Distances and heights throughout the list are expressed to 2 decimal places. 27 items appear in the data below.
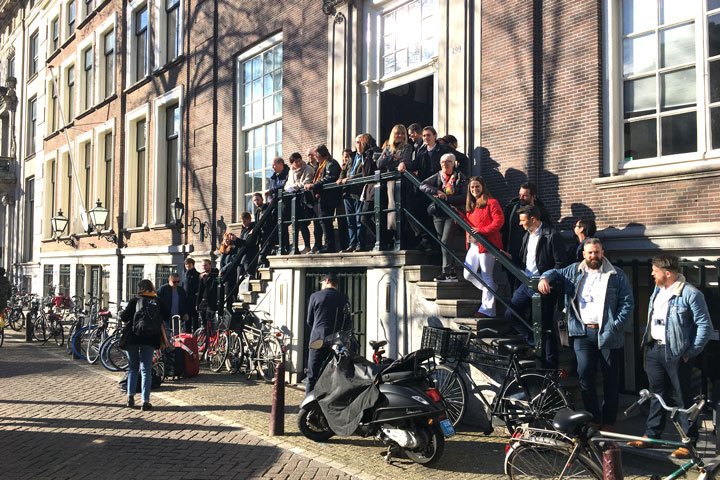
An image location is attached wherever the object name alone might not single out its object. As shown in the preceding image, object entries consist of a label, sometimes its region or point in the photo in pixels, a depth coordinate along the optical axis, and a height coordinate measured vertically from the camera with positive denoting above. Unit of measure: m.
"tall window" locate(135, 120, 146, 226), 18.77 +2.55
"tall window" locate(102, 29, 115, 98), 20.16 +6.21
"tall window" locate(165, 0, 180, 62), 16.75 +6.03
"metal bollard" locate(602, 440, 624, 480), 3.53 -1.18
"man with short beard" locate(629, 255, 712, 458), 5.18 -0.70
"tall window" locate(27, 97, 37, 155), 27.58 +5.58
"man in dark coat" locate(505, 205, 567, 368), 6.23 -0.10
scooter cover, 5.65 -1.26
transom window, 10.09 +3.57
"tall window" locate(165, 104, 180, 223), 16.94 +2.67
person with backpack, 7.73 -0.99
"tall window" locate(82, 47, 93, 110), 21.78 +6.06
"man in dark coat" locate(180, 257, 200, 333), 12.02 -0.71
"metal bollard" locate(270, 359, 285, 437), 6.26 -1.48
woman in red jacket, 6.93 +0.21
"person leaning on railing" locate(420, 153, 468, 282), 7.30 +0.69
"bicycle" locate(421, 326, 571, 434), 5.54 -1.22
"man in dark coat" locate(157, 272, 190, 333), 11.77 -0.84
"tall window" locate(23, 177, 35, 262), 27.42 +1.48
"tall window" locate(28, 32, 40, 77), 27.23 +8.59
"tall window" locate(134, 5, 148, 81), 18.44 +6.17
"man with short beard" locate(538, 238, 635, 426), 5.63 -0.62
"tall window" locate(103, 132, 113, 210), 20.50 +2.81
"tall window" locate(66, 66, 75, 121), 23.22 +5.93
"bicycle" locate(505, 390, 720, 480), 4.18 -1.32
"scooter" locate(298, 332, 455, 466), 5.32 -1.35
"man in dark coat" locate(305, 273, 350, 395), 7.38 -0.75
